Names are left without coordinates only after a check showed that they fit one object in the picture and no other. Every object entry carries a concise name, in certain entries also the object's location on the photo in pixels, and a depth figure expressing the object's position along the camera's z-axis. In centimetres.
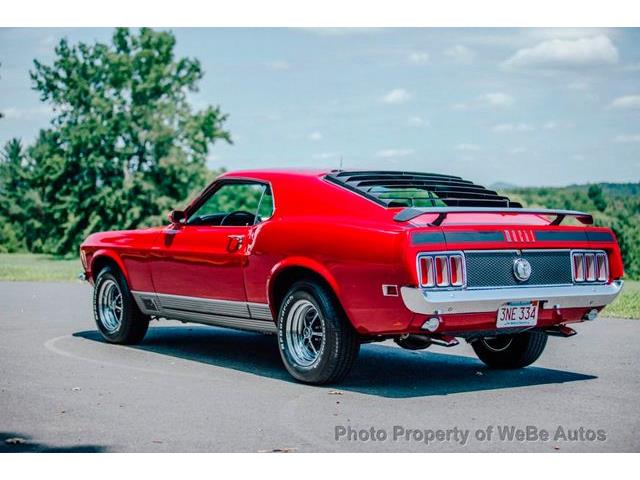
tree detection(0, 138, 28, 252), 5122
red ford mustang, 697
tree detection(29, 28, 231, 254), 5062
